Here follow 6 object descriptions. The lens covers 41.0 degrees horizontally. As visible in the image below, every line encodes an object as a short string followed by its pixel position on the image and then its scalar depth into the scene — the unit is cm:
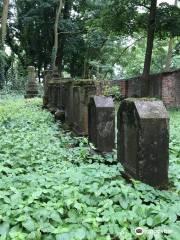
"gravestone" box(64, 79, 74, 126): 561
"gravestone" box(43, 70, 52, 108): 951
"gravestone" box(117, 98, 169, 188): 261
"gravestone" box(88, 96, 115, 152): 383
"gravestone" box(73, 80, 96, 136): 475
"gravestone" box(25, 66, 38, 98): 1399
